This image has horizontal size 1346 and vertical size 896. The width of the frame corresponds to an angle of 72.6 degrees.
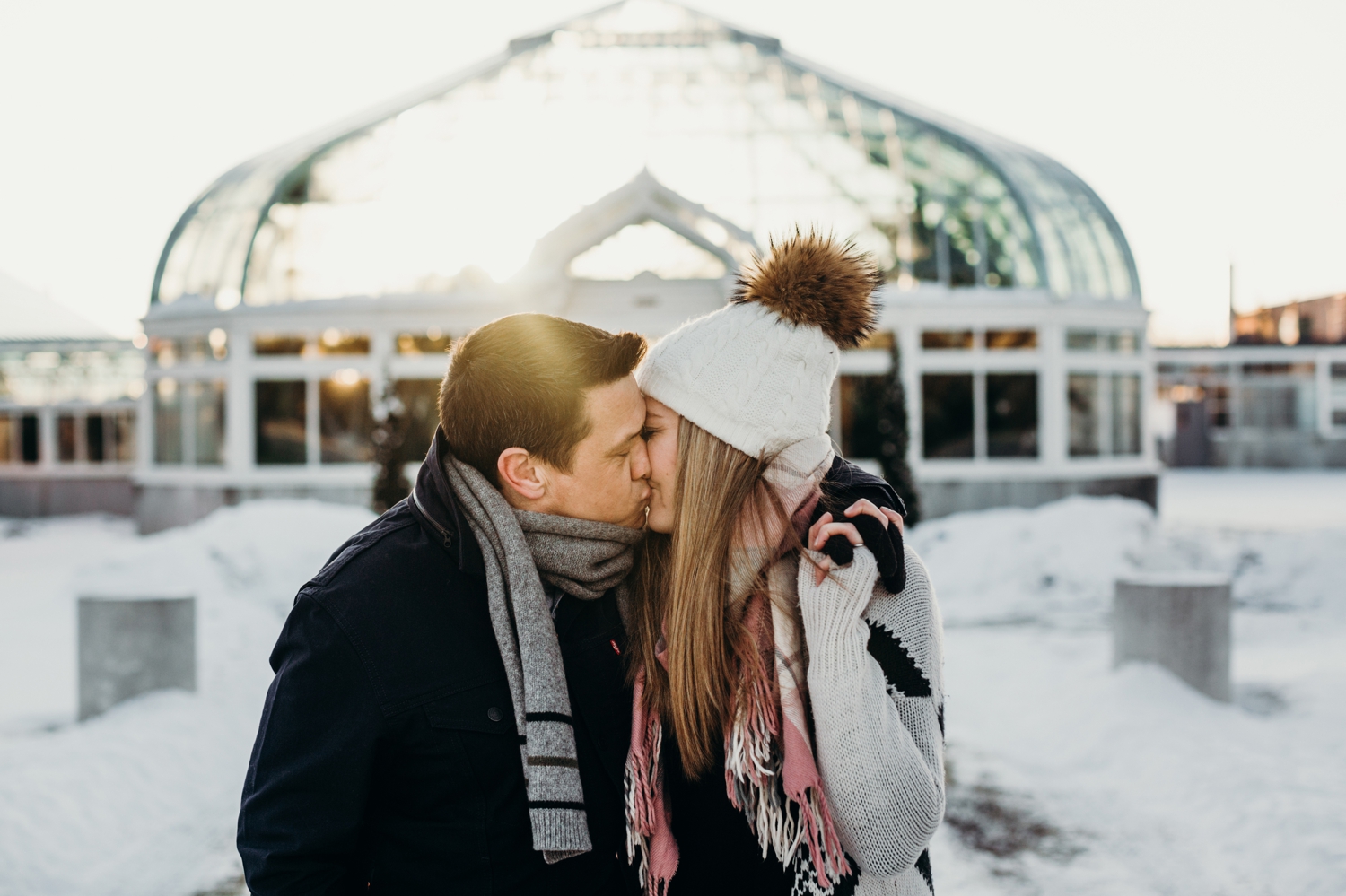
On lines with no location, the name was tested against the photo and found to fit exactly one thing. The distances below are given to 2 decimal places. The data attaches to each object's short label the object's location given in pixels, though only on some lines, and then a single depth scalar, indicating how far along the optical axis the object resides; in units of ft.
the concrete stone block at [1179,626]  21.63
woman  5.74
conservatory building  51.11
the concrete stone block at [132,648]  20.59
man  5.35
